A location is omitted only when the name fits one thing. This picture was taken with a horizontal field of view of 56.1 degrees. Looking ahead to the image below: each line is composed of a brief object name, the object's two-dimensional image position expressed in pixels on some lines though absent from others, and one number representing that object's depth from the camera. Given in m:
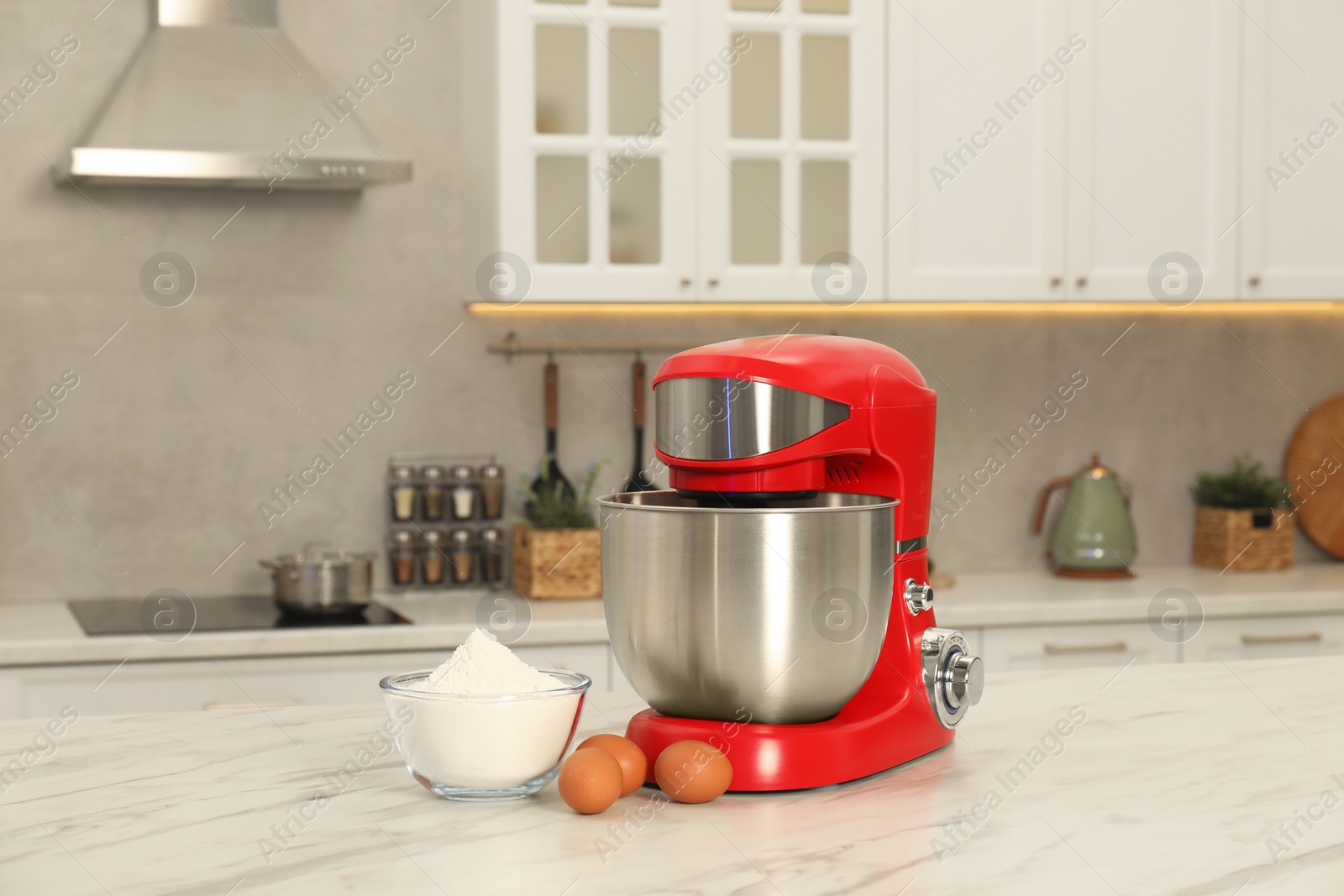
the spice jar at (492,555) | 2.80
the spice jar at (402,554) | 2.78
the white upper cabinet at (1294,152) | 2.82
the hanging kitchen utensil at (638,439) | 2.91
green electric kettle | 2.98
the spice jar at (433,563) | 2.79
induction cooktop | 2.34
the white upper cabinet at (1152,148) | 2.76
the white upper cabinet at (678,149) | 2.54
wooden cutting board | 3.22
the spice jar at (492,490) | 2.82
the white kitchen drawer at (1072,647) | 2.57
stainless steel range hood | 2.39
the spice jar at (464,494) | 2.82
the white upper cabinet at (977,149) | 2.68
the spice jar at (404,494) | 2.80
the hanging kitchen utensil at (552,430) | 2.84
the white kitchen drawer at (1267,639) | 2.66
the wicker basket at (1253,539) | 3.04
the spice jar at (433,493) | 2.81
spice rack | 2.79
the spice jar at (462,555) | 2.79
